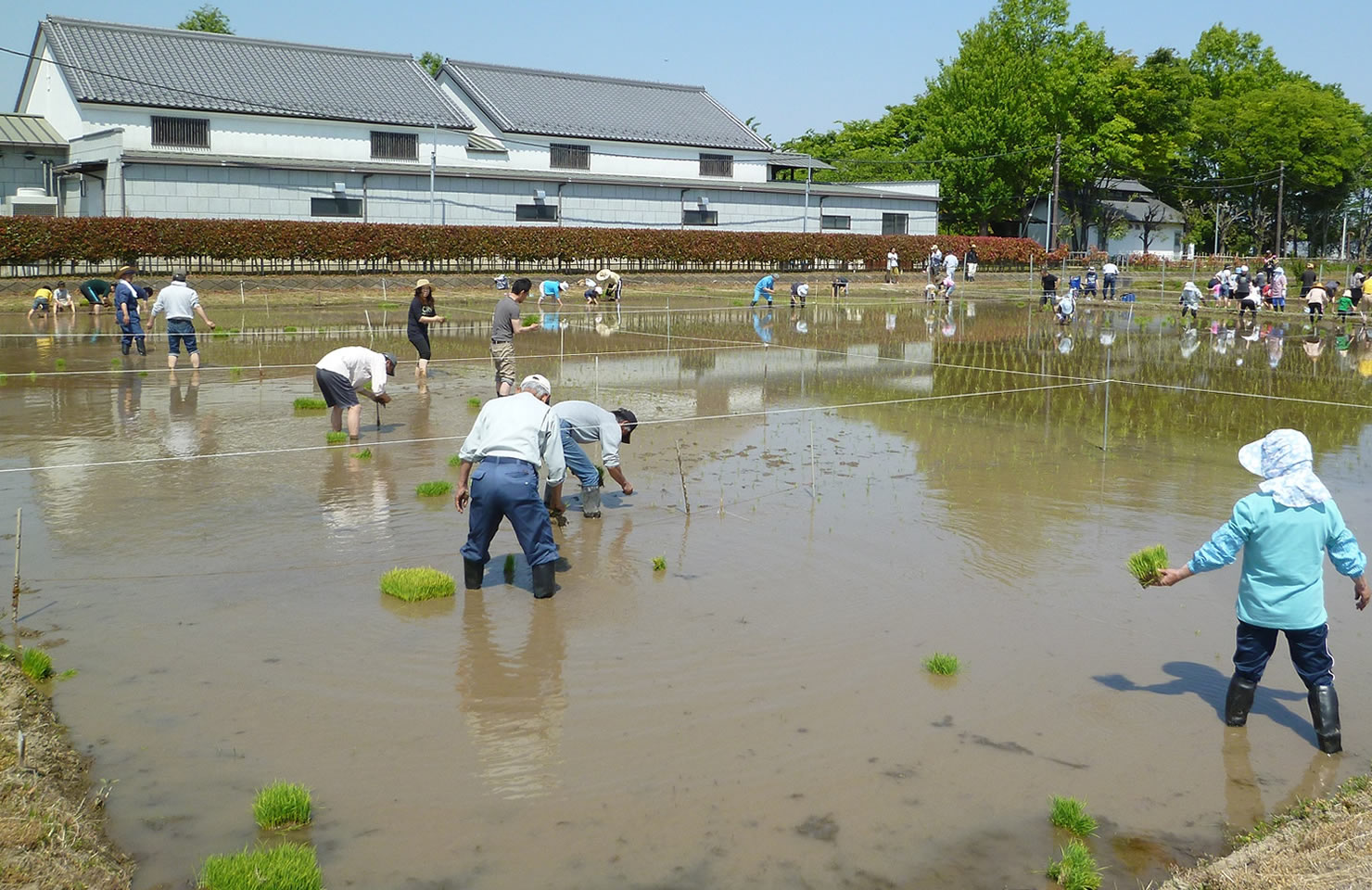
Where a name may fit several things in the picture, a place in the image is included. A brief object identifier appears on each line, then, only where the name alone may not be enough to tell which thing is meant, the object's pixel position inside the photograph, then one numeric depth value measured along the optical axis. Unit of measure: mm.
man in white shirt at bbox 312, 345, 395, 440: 13094
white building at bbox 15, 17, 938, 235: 41938
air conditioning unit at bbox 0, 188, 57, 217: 41750
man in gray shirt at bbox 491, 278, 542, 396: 15797
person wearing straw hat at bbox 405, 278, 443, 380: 18469
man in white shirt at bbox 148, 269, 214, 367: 18562
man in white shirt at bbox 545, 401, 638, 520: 10047
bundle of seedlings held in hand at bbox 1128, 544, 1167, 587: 6523
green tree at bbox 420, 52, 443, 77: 79125
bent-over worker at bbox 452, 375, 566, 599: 7965
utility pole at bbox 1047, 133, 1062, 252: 62031
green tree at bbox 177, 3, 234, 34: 72438
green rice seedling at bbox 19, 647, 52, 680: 6520
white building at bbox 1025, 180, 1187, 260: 78812
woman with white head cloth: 6016
